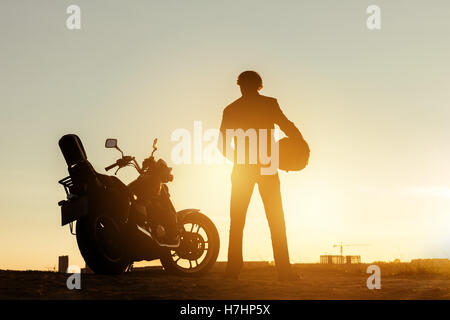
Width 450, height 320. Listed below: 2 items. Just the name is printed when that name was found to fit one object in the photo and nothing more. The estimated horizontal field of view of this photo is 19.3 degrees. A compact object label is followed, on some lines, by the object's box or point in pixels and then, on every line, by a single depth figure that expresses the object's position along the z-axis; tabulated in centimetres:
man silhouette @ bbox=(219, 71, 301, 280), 2023
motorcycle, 1898
